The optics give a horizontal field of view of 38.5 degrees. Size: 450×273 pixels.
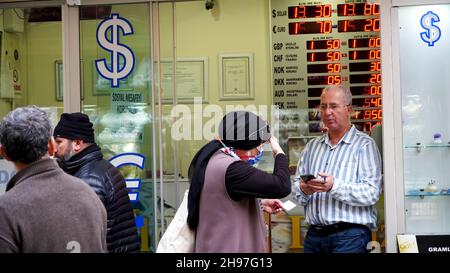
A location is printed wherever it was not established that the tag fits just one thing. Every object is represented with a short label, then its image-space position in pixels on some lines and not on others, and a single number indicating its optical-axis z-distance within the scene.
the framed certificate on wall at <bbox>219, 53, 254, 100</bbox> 6.87
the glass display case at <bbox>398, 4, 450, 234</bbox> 5.30
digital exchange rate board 6.71
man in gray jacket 2.62
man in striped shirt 4.66
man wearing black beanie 4.09
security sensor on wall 6.48
